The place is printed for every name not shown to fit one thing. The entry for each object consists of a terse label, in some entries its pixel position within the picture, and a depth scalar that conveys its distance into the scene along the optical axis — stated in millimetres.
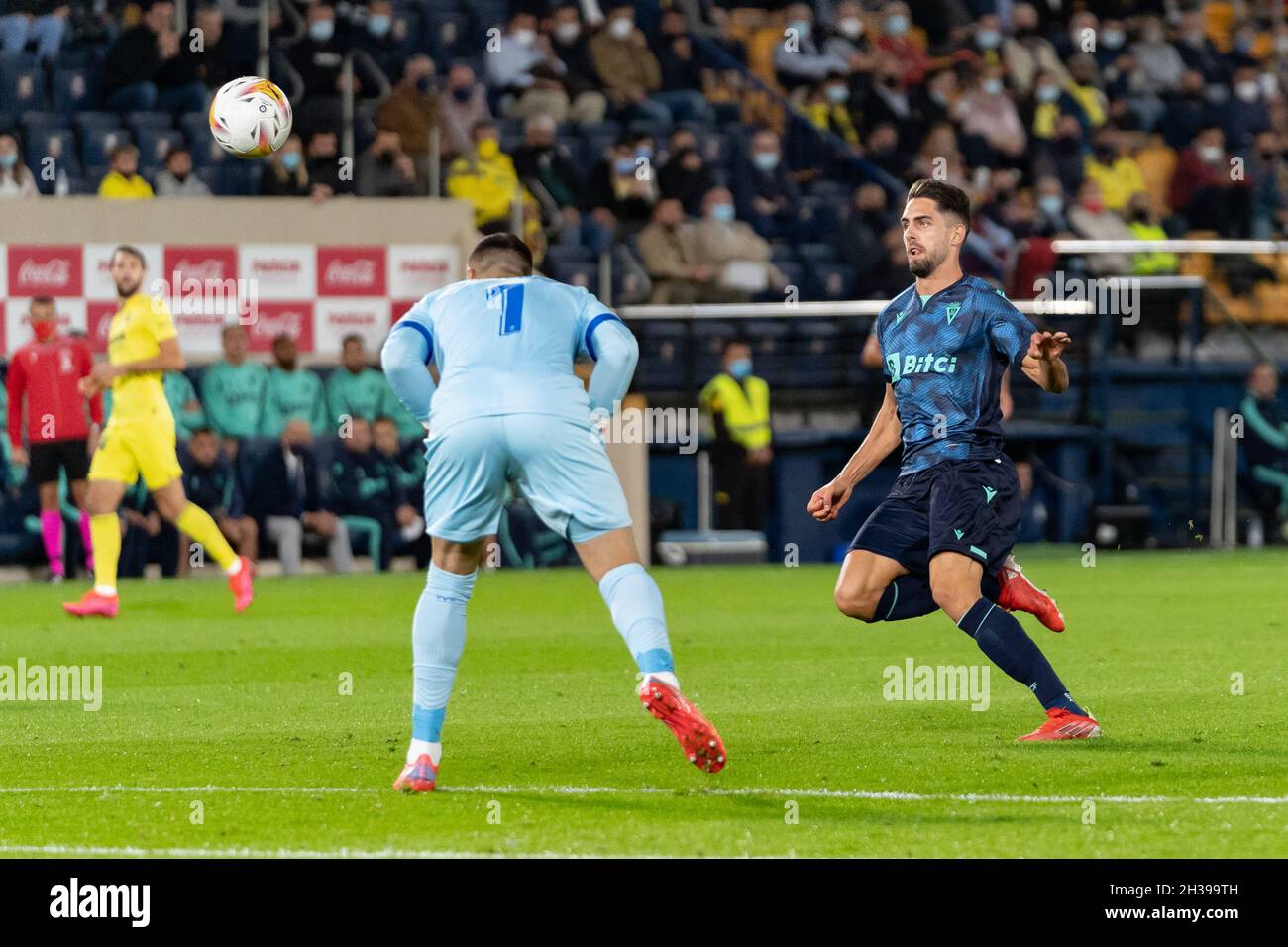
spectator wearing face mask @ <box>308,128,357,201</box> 19734
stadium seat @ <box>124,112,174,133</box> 19969
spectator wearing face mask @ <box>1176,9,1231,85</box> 26031
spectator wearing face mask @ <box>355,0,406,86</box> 21516
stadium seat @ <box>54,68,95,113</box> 20266
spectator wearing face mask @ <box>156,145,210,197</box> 19344
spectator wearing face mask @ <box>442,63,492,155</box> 21125
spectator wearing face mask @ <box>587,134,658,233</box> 21453
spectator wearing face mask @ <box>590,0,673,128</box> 22641
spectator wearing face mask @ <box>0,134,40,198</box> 19000
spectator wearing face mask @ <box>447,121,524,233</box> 20734
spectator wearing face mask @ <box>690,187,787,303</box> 20984
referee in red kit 16828
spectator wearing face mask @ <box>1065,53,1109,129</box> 25406
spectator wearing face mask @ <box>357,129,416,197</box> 20078
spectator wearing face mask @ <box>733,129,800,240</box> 22312
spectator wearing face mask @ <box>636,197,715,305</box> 20578
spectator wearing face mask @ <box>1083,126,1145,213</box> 23994
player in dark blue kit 7820
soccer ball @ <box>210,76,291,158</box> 13758
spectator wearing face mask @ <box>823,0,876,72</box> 24953
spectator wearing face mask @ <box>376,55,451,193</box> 20797
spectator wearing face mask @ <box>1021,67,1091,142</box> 24609
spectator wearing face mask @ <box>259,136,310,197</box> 19719
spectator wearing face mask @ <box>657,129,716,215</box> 21703
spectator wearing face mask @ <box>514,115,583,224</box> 21109
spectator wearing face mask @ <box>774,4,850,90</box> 24578
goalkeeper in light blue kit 6711
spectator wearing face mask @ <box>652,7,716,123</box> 23172
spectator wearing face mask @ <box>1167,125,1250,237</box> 23562
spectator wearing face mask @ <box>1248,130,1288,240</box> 23922
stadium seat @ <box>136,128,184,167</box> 19984
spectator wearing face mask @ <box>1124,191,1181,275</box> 23234
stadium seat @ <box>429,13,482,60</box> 22406
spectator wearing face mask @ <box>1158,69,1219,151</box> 25031
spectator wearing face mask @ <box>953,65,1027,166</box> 24266
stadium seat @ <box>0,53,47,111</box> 20062
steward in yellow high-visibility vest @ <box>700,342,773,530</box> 19312
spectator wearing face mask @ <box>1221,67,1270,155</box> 24812
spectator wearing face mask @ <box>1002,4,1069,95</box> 25172
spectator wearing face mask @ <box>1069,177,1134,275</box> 23078
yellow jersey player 13805
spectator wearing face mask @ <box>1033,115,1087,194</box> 24000
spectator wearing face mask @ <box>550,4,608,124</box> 22422
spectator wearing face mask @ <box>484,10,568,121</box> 22109
